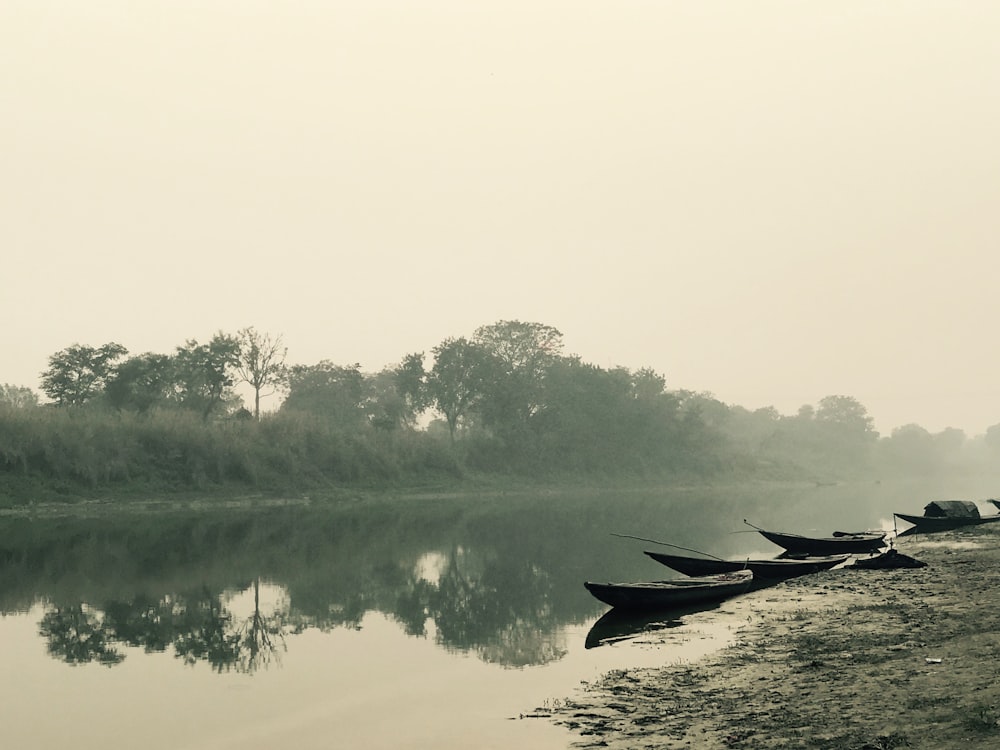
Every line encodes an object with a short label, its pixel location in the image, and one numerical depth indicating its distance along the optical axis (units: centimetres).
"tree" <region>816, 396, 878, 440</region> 18850
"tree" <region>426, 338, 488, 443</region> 10000
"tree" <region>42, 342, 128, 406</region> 7394
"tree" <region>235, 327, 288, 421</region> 8256
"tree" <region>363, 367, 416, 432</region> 9250
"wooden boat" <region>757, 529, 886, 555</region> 3447
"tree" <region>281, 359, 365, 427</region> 10138
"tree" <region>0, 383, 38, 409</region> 11343
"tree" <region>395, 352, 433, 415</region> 10081
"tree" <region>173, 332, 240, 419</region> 7906
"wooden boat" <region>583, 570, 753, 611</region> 2092
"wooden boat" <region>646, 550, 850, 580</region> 2575
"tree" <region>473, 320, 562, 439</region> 9938
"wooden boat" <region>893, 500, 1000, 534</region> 4391
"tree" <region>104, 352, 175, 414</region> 7512
